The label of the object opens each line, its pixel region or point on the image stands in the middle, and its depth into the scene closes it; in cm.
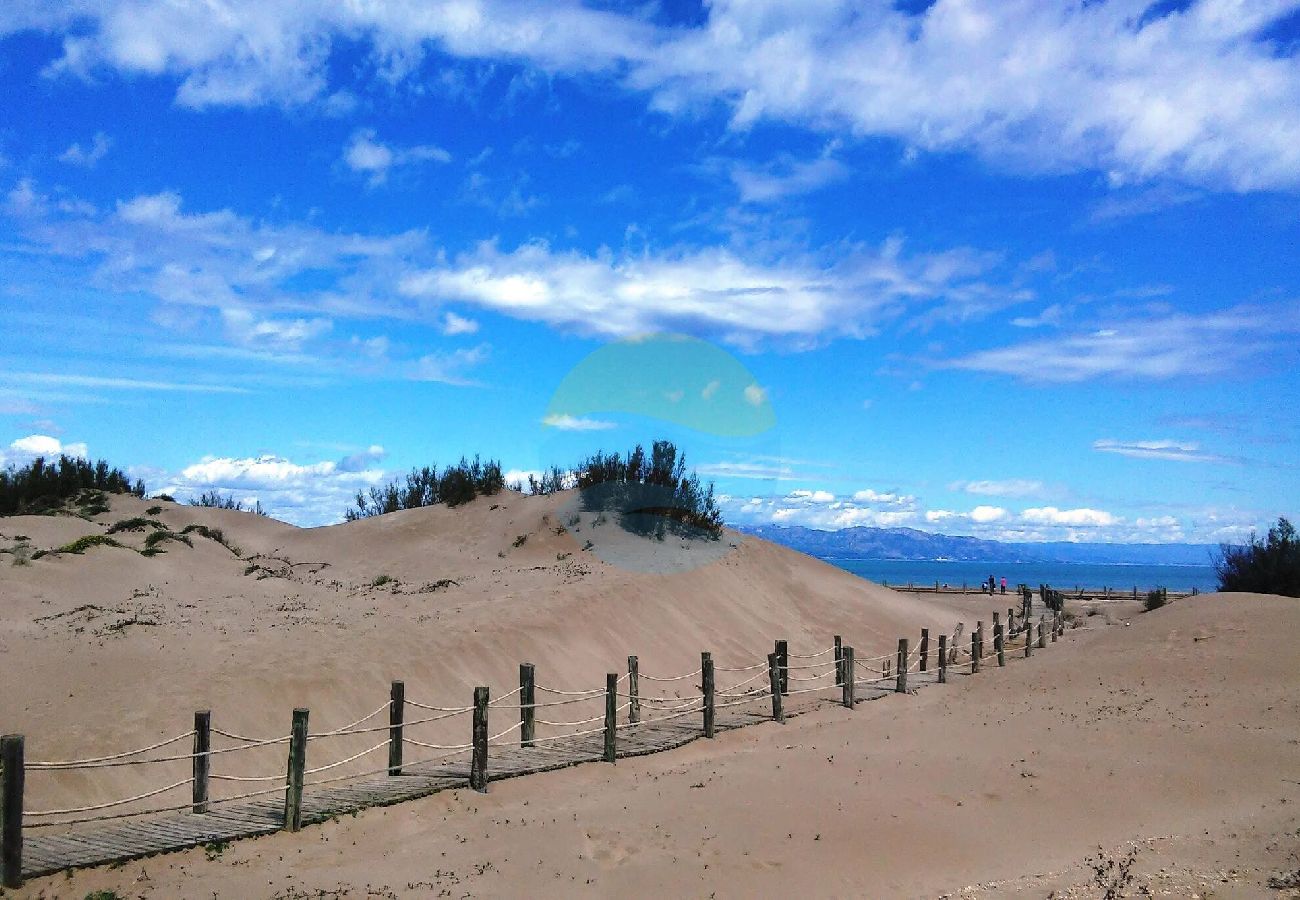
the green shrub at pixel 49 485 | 3506
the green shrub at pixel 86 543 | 2361
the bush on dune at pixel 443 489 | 3728
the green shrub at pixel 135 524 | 3088
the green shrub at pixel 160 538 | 2721
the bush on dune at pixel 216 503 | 4400
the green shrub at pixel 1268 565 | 3241
